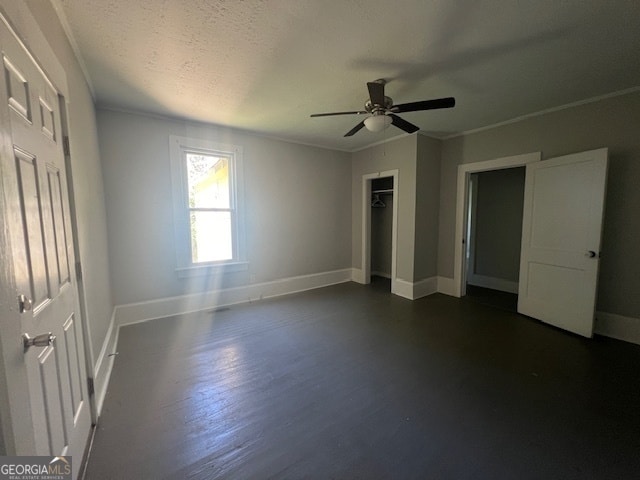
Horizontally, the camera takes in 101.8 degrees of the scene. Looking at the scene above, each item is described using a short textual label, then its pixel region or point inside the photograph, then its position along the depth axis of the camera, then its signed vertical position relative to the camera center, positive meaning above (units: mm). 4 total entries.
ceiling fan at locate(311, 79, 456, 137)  2160 +943
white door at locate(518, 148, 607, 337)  2736 -294
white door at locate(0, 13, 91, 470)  806 -180
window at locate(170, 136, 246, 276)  3492 +183
